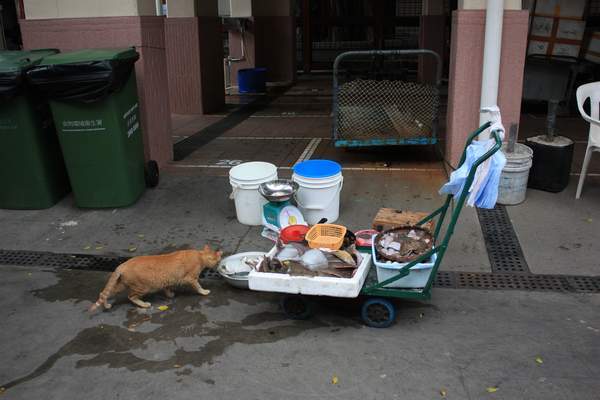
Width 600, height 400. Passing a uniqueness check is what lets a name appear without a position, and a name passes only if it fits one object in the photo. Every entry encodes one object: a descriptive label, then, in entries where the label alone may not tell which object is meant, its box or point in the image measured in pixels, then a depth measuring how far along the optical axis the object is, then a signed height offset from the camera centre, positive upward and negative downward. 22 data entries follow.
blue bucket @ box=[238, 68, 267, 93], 14.27 -1.68
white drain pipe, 6.10 -0.52
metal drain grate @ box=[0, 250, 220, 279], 5.12 -2.08
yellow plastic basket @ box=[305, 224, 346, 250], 4.31 -1.62
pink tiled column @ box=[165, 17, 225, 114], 11.20 -1.01
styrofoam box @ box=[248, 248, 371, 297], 3.86 -1.72
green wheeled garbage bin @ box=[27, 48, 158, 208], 5.70 -1.05
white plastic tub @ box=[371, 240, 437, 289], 3.96 -1.71
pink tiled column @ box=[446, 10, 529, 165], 6.36 -0.70
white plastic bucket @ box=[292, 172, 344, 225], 5.56 -1.71
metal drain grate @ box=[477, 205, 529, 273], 4.93 -2.04
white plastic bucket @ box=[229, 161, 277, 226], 5.68 -1.64
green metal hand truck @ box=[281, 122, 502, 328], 3.88 -1.85
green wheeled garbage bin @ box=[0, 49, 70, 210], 5.80 -1.30
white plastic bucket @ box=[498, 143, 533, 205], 6.01 -1.69
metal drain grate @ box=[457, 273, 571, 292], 4.58 -2.07
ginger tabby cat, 4.28 -1.83
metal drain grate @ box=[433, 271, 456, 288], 4.65 -2.07
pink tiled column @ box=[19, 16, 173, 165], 6.80 -0.33
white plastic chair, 6.02 -1.13
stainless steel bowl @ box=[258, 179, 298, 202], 5.29 -1.57
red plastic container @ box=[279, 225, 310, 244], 4.60 -1.68
